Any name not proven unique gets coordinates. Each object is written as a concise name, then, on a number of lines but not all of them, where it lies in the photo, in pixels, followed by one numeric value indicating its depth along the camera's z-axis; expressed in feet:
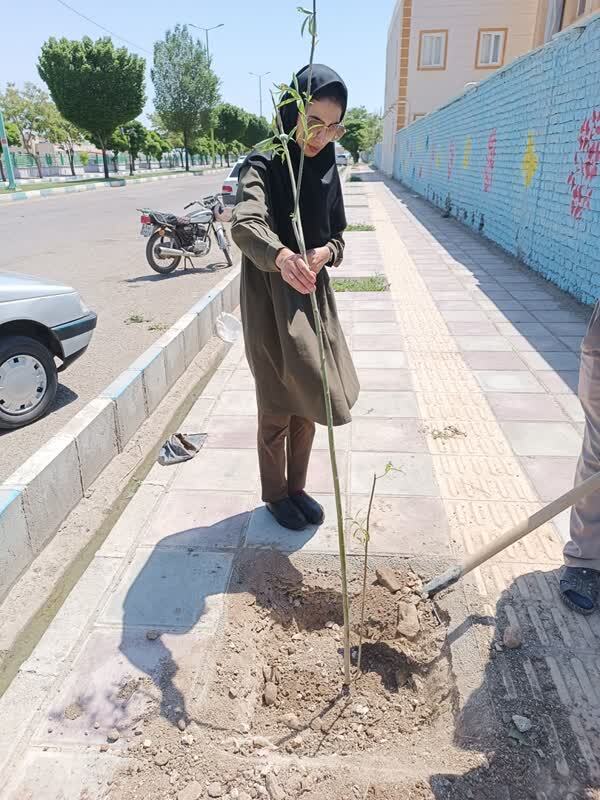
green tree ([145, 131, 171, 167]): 152.78
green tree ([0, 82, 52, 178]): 166.40
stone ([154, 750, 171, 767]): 6.03
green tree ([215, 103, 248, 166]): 220.64
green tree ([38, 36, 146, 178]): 104.37
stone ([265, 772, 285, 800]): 5.73
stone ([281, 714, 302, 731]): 6.62
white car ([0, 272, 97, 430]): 12.52
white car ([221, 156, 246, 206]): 50.53
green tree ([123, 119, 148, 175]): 138.00
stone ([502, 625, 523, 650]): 7.26
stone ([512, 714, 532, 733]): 6.22
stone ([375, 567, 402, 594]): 8.45
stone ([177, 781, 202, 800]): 5.71
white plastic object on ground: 15.99
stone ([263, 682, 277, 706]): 6.97
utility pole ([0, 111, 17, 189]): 84.84
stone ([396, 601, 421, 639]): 7.76
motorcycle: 28.55
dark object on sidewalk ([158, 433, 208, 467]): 12.05
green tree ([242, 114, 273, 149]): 244.01
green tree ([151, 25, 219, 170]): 165.27
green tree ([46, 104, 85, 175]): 173.35
